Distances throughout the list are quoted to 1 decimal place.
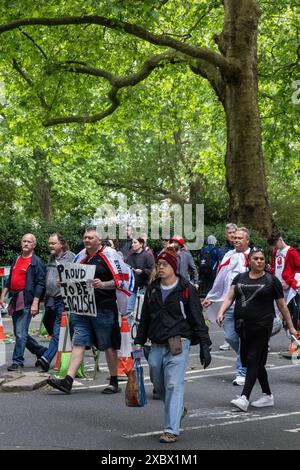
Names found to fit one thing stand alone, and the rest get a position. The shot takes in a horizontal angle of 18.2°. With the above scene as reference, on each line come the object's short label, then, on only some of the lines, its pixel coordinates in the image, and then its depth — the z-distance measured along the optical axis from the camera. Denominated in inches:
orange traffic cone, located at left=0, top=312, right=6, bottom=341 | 509.7
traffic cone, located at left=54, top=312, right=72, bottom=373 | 467.0
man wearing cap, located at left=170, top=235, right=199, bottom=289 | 673.0
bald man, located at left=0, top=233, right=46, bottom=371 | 488.1
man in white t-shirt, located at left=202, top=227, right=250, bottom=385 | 457.1
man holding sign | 420.2
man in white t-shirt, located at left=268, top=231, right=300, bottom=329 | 586.9
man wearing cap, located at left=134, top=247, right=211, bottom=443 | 315.3
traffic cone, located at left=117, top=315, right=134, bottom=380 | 444.1
